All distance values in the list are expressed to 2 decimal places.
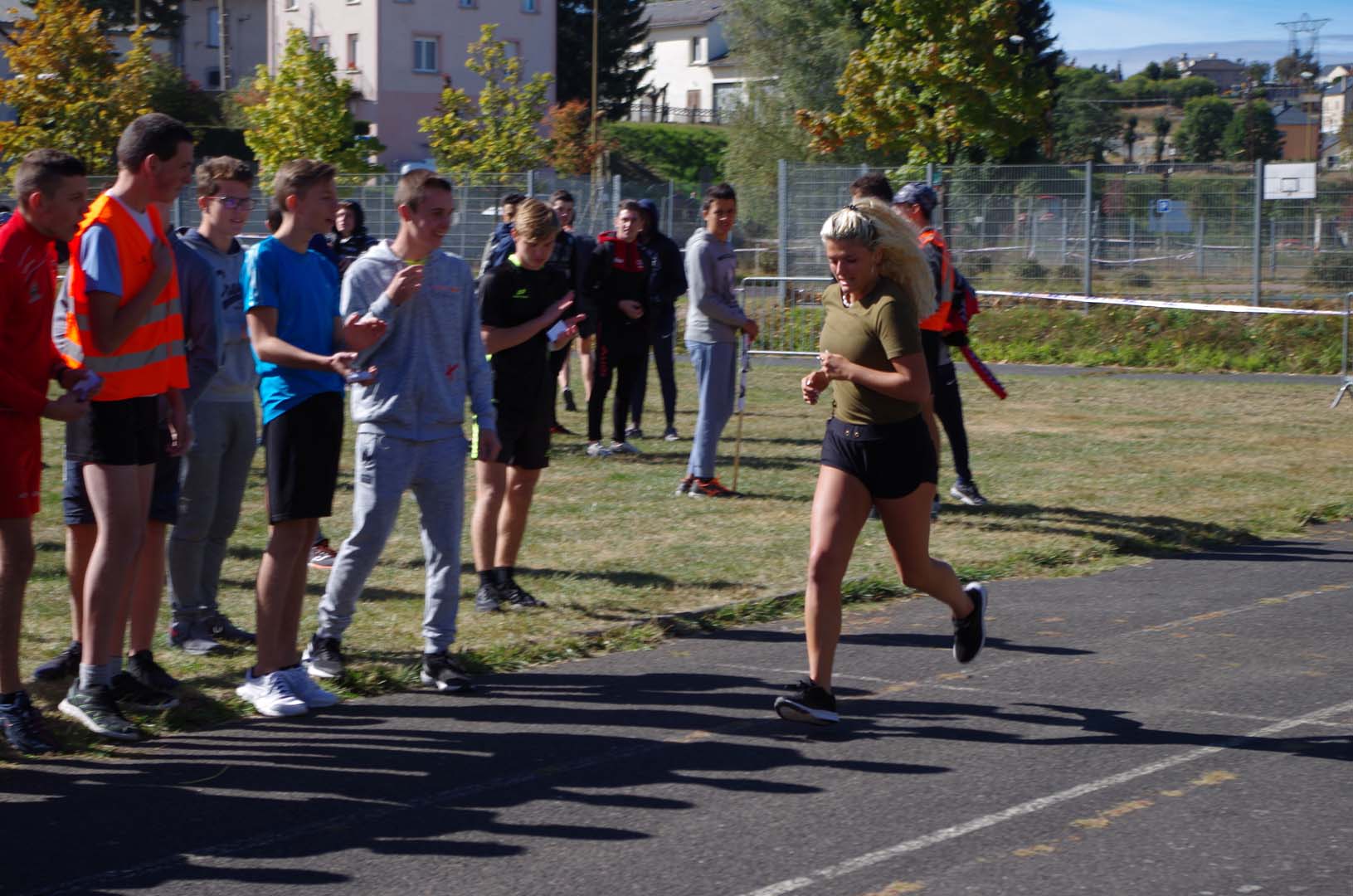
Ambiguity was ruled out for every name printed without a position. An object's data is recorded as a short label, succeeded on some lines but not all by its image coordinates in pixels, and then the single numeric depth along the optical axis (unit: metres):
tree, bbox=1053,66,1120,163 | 104.19
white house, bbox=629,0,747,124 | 115.94
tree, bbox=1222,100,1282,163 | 93.31
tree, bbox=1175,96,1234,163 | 132.00
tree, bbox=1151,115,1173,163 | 121.19
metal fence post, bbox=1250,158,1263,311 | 24.30
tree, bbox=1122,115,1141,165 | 121.47
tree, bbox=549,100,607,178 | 60.72
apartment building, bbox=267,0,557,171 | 67.69
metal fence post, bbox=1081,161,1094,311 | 25.39
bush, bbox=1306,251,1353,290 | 23.91
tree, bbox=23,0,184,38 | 81.69
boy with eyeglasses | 7.26
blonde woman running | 6.23
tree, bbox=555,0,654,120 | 79.31
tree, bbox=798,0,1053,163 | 31.36
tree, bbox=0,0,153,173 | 42.78
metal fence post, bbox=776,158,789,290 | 26.50
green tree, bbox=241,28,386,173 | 43.62
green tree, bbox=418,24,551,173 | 45.47
